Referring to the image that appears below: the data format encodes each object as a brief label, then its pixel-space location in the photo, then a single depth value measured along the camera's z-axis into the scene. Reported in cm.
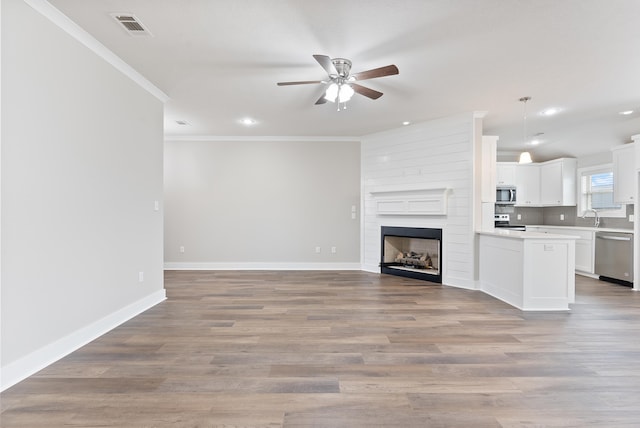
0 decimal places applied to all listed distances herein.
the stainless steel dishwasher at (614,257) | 523
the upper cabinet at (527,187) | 725
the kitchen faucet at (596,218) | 644
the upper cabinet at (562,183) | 685
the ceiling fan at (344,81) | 300
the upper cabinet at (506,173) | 705
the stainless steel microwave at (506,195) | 681
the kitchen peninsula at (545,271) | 391
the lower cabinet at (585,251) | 591
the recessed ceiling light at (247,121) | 540
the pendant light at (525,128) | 437
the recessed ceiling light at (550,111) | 476
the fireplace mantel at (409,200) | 540
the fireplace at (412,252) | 563
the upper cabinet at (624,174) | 529
